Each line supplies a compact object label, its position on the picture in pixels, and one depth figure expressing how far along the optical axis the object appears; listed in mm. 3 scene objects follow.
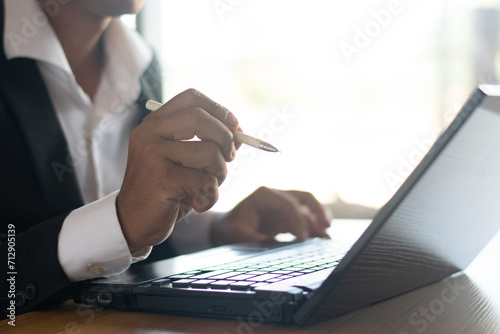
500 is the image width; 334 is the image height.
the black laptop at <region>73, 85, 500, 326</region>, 800
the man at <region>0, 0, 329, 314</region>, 946
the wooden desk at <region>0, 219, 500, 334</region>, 839
